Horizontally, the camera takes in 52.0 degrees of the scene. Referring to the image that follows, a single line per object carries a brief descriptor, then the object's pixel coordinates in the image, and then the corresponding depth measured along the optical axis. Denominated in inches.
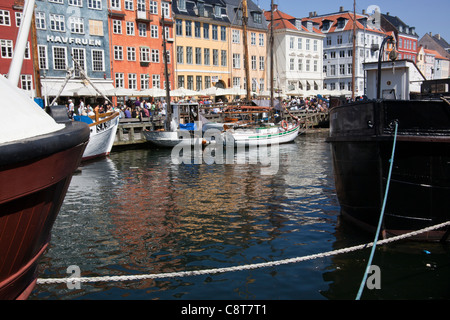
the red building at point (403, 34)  3526.1
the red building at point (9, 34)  1534.2
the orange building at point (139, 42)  1870.1
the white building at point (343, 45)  3061.0
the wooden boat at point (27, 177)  149.3
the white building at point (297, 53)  2672.2
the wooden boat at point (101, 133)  1051.9
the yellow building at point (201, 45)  2117.4
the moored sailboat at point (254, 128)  1272.1
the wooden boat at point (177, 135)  1266.0
